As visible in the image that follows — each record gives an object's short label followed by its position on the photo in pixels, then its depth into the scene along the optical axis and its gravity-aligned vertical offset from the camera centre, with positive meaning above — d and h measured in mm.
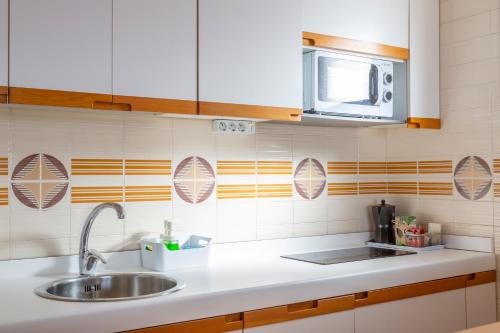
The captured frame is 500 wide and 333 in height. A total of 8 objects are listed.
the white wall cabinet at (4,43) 2002 +456
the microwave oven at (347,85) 2754 +439
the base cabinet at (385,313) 2143 -573
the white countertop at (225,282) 1834 -418
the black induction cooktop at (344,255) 2791 -406
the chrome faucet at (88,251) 2383 -308
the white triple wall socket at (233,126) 2750 +234
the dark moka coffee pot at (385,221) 3381 -265
